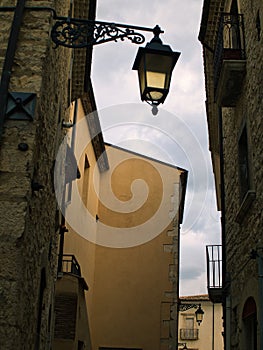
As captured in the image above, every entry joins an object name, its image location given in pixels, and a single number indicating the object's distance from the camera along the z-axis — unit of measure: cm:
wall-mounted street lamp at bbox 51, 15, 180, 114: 491
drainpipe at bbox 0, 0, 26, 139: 494
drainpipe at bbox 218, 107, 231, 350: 922
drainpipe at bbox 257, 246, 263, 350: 620
